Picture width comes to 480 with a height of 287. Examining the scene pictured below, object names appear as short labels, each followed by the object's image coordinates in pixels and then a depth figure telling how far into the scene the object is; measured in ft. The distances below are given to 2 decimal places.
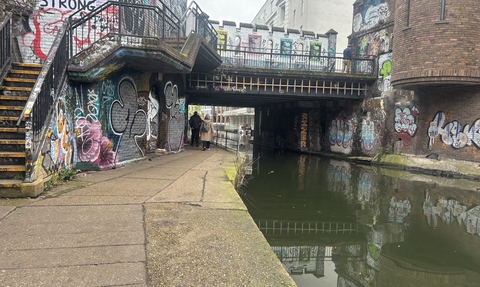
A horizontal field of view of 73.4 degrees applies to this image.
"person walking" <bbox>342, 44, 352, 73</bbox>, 63.10
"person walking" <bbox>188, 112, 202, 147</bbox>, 58.37
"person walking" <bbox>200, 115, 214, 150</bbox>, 50.29
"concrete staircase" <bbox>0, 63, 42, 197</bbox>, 17.85
